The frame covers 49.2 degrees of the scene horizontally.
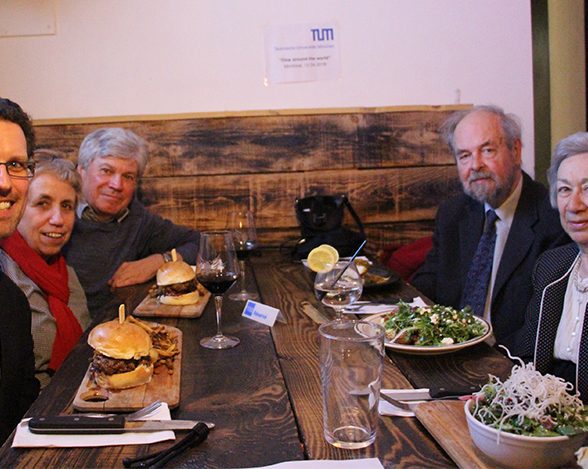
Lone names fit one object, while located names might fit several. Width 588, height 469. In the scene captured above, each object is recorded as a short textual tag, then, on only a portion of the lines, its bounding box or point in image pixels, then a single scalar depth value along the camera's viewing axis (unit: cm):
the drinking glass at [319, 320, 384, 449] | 107
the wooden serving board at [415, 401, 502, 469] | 97
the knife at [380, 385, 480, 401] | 121
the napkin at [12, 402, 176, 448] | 108
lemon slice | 177
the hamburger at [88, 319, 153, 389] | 130
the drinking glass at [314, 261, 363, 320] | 172
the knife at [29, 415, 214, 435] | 111
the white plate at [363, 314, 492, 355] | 147
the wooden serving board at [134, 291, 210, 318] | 191
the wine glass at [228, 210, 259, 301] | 212
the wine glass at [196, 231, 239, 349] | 159
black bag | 304
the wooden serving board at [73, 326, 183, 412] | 122
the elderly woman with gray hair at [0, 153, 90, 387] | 208
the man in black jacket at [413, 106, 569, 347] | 237
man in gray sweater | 269
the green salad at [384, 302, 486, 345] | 153
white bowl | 91
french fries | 144
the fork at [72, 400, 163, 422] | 117
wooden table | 104
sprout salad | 95
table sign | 179
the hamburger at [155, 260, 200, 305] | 201
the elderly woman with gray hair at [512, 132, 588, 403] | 177
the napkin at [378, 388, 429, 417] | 118
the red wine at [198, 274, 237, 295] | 159
